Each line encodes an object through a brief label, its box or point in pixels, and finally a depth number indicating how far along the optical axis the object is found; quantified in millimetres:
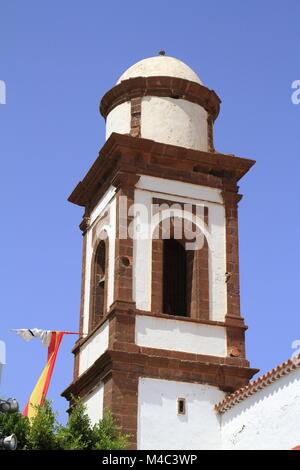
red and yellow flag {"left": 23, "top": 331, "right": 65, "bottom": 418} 25981
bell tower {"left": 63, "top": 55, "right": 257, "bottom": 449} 23781
